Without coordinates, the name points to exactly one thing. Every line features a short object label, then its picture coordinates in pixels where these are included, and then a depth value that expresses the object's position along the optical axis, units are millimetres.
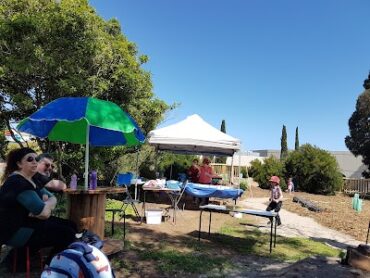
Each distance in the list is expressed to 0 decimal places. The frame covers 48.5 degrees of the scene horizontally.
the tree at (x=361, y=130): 29922
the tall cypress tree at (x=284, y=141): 55631
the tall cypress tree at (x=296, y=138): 61250
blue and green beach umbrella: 5234
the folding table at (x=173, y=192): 10004
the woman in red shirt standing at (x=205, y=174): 13266
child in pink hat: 10297
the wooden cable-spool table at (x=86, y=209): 5348
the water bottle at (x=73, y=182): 5660
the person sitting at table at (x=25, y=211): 3889
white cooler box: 8984
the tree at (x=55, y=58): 9500
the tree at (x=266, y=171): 24891
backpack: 3467
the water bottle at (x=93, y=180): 5609
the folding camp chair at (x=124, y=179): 8891
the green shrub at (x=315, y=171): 24203
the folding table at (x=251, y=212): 7336
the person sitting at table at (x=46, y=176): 4930
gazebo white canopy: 12789
